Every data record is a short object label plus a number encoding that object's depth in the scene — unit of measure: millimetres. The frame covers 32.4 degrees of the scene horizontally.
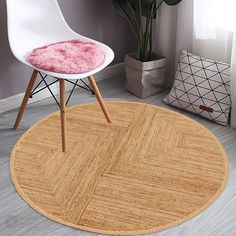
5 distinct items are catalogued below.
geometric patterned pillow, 2297
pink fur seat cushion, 1936
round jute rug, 1699
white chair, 2104
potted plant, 2477
